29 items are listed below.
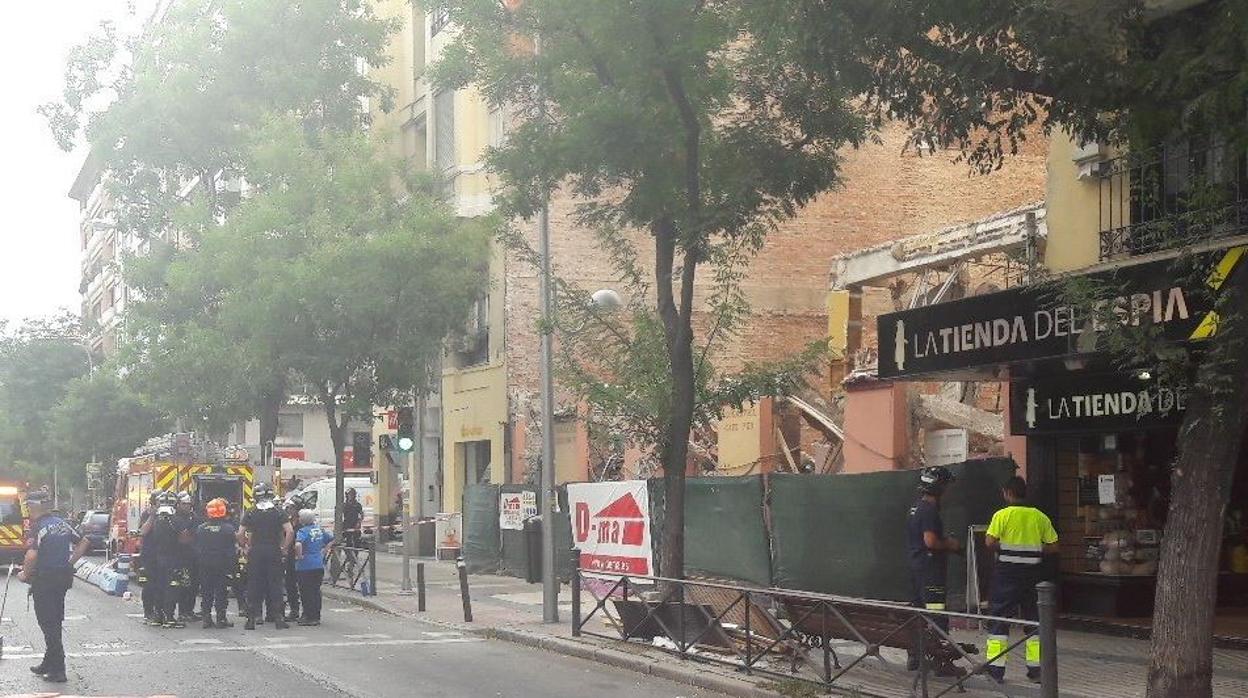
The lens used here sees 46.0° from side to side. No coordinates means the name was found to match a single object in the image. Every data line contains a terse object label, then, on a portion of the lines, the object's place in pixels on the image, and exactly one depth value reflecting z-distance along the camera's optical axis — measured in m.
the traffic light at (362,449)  29.11
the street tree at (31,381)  69.44
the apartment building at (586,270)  32.18
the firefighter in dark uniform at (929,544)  12.96
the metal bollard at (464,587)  19.33
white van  38.81
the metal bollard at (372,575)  23.45
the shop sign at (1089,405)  15.70
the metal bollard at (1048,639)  9.55
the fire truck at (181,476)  27.89
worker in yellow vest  12.73
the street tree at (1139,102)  9.19
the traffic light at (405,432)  25.09
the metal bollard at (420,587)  21.23
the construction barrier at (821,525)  17.30
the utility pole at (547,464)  18.56
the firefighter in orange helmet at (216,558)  19.33
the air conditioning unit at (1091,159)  16.31
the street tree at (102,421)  56.41
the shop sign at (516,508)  26.83
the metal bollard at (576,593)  16.34
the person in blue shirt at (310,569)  19.75
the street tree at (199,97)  35.75
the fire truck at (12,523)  31.95
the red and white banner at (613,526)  17.09
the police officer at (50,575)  13.62
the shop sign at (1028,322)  11.69
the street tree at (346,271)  27.61
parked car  33.69
